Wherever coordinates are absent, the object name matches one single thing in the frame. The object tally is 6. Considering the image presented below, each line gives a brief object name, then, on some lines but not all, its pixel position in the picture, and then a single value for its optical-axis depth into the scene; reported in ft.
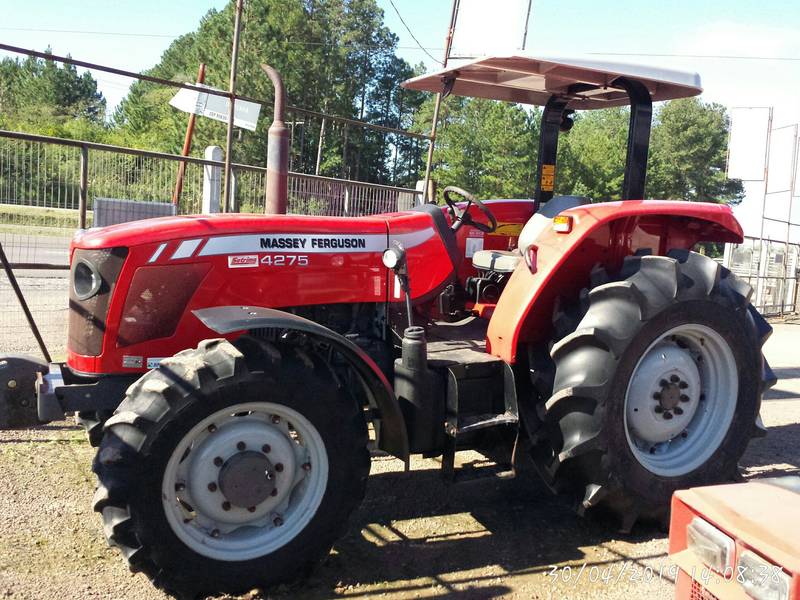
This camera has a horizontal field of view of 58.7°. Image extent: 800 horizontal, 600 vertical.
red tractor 9.49
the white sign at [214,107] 23.13
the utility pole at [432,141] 19.79
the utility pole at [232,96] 20.81
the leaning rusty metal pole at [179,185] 25.00
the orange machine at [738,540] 5.62
